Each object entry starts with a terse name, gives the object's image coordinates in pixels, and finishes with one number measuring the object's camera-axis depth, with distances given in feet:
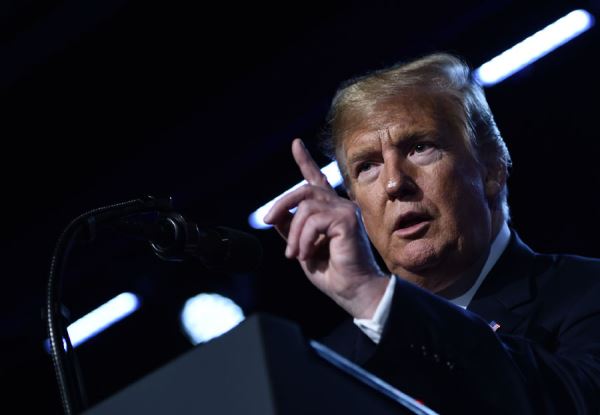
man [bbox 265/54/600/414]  11.33
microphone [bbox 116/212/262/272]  11.65
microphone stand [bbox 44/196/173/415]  11.51
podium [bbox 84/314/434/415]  8.60
